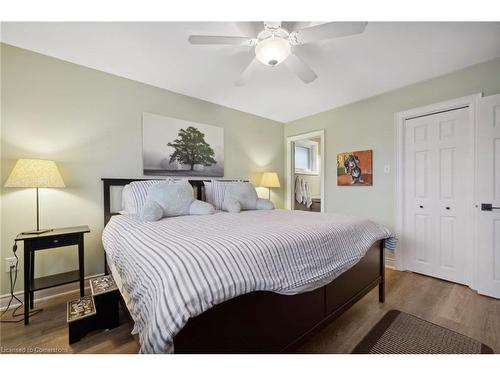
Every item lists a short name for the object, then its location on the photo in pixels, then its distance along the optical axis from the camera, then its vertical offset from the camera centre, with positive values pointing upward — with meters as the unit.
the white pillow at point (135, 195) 2.15 -0.10
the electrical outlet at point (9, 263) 1.89 -0.69
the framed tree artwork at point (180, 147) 2.66 +0.53
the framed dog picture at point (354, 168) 3.02 +0.25
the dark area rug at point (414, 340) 1.33 -1.04
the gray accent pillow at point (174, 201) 2.03 -0.15
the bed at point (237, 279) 0.80 -0.44
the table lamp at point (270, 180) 3.65 +0.09
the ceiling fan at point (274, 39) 1.49 +1.08
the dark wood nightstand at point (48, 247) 1.64 -0.54
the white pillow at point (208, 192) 2.71 -0.09
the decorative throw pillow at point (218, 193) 2.65 -0.10
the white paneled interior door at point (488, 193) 2.00 -0.08
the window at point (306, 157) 4.98 +0.70
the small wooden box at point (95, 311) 1.41 -0.86
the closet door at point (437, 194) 2.29 -0.10
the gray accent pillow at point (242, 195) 2.59 -0.12
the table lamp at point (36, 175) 1.70 +0.09
